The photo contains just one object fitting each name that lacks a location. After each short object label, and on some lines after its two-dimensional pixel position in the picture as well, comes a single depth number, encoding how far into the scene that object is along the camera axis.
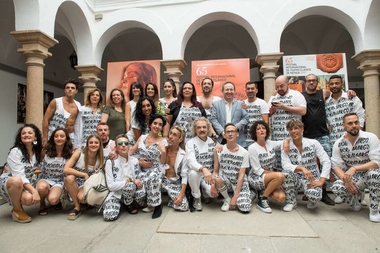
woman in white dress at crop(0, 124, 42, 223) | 2.88
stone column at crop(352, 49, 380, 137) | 5.80
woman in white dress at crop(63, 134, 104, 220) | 3.05
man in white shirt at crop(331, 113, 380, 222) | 2.85
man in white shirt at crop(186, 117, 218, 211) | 3.16
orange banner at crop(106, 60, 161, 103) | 6.38
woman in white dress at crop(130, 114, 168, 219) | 3.09
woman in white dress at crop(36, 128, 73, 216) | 3.15
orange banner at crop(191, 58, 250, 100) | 6.04
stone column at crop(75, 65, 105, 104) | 6.90
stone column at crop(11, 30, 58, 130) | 4.94
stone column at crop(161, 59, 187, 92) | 6.50
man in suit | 3.68
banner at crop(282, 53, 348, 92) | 5.69
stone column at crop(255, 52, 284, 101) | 6.16
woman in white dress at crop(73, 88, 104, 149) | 3.84
